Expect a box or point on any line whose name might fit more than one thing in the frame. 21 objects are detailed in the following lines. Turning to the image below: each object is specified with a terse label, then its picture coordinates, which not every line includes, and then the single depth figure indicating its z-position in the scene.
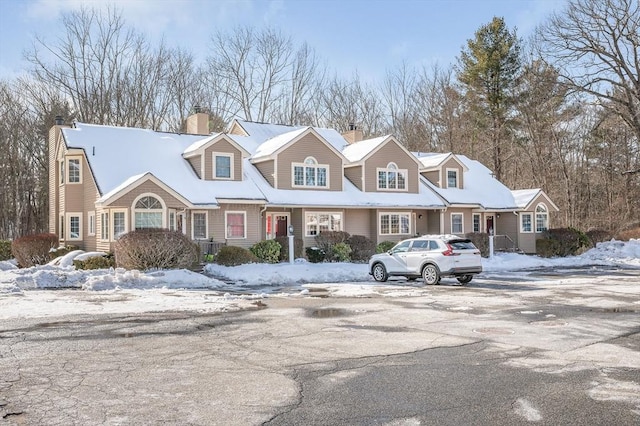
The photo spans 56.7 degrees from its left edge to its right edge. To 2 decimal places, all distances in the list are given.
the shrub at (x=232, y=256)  26.81
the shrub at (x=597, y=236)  37.62
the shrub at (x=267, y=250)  28.73
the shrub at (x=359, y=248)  30.88
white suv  19.62
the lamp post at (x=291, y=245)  27.66
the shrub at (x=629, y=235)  39.50
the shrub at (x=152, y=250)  22.52
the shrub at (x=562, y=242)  35.88
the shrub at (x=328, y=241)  30.23
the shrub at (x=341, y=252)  30.09
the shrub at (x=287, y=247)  29.88
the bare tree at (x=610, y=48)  35.06
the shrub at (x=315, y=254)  29.86
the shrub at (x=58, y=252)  28.12
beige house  27.62
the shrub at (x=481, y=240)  34.84
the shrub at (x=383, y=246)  32.19
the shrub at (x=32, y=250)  27.89
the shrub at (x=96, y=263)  24.08
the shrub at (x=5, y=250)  31.73
